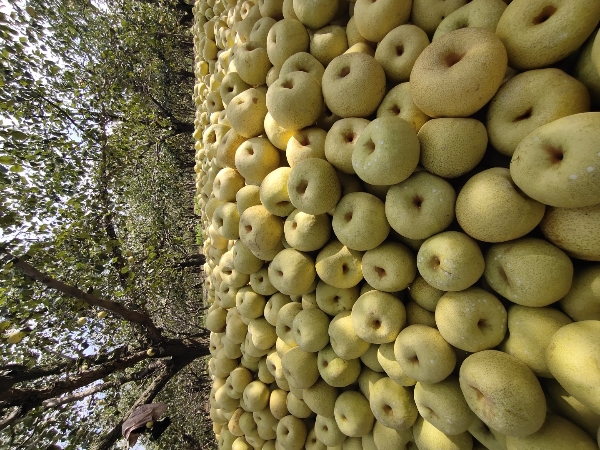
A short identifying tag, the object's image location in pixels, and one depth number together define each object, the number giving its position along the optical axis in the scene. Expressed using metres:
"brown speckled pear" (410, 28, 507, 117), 0.38
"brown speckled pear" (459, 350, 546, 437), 0.36
